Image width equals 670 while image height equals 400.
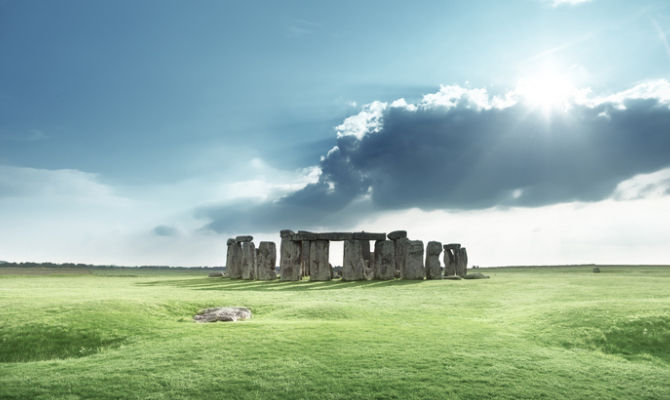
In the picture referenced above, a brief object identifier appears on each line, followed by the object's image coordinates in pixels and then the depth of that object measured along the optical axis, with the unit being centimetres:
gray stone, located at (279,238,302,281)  3259
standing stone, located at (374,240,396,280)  3145
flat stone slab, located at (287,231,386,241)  3181
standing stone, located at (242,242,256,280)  3603
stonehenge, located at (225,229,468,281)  3141
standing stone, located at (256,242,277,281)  3416
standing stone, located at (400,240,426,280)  3119
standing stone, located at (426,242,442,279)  3184
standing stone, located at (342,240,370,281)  3141
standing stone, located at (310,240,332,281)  3203
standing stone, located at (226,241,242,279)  3797
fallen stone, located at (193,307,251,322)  1467
